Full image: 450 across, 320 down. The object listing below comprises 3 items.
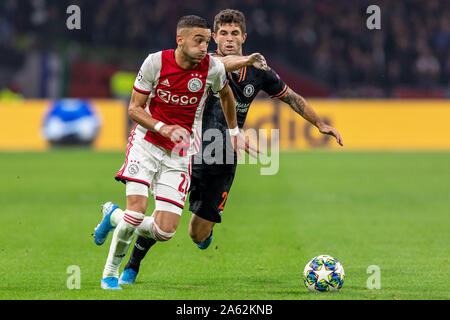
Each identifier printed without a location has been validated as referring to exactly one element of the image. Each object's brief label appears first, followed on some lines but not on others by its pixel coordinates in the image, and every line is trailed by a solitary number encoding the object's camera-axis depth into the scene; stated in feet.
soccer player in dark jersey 47.75
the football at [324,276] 42.24
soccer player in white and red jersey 42.27
